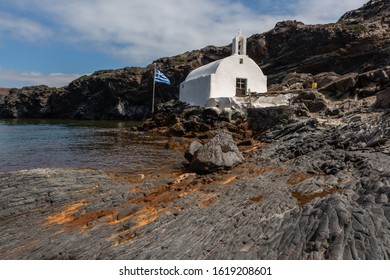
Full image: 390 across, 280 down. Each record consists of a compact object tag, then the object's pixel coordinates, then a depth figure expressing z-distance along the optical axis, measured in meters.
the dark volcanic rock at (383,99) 17.37
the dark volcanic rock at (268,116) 22.08
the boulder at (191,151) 15.16
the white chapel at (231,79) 30.38
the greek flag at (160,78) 43.17
